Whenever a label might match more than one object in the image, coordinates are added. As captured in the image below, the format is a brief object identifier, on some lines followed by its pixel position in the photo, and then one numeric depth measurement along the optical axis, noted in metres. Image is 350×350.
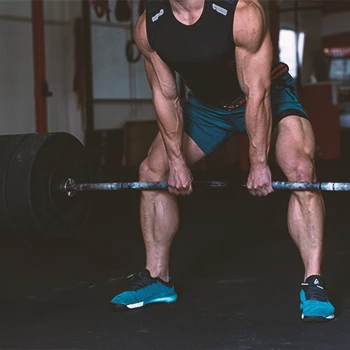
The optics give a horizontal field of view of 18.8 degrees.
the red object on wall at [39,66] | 8.40
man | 2.80
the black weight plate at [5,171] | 3.45
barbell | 3.41
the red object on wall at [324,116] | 12.04
